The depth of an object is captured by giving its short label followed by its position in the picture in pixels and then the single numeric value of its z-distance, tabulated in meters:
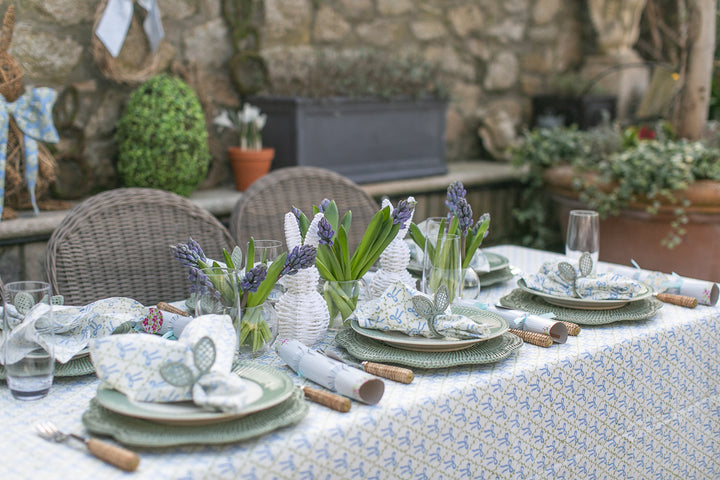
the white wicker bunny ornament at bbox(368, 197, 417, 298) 1.46
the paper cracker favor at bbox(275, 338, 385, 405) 1.06
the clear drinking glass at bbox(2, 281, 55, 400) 1.05
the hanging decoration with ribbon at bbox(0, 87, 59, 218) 2.50
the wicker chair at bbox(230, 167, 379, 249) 2.00
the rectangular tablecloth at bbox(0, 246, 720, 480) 0.93
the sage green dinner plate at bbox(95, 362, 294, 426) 0.95
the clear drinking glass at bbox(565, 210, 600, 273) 1.56
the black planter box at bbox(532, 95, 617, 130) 4.20
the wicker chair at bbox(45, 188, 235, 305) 1.67
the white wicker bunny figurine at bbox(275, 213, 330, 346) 1.29
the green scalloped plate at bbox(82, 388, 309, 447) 0.92
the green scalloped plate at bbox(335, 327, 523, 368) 1.19
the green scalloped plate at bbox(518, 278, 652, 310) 1.48
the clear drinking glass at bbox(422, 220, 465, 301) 1.36
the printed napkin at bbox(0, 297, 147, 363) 1.06
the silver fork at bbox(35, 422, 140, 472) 0.87
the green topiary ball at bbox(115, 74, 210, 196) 2.76
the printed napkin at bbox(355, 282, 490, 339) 1.24
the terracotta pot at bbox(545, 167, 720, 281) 3.01
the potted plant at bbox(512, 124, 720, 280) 3.00
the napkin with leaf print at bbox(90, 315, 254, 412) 0.98
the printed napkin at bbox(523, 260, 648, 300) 1.50
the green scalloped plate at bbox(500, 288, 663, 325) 1.44
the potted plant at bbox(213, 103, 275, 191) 3.13
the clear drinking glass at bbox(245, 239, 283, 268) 1.31
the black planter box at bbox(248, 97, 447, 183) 3.18
